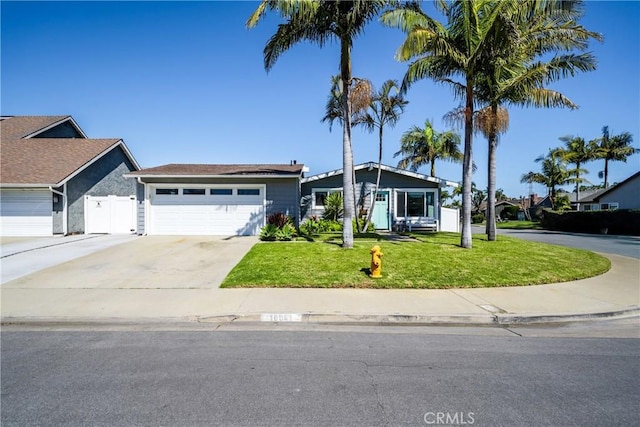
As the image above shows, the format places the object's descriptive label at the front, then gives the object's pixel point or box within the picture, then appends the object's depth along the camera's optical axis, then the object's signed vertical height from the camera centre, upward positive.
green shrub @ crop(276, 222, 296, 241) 12.88 -0.85
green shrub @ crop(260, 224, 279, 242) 12.95 -0.85
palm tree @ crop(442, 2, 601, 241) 11.05 +5.26
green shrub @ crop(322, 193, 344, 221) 17.31 +0.25
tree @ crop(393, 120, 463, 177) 25.16 +5.15
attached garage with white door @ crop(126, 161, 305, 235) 15.13 +0.43
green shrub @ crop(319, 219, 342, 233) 16.04 -0.73
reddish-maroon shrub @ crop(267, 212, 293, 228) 14.67 -0.39
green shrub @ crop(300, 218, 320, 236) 14.89 -0.79
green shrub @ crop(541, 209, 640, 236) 24.12 -0.85
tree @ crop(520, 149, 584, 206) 37.53 +4.34
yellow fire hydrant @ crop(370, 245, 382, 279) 7.66 -1.22
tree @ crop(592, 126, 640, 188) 34.69 +6.62
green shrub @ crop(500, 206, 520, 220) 56.72 -0.17
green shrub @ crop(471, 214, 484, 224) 49.07 -1.18
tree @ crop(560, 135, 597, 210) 36.06 +6.52
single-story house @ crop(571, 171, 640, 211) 28.34 +1.34
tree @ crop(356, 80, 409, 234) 16.97 +5.27
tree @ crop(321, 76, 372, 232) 16.45 +5.50
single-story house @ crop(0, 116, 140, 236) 14.92 +1.42
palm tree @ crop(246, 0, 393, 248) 9.70 +5.77
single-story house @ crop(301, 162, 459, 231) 18.39 +0.91
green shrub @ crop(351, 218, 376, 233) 17.32 -0.79
